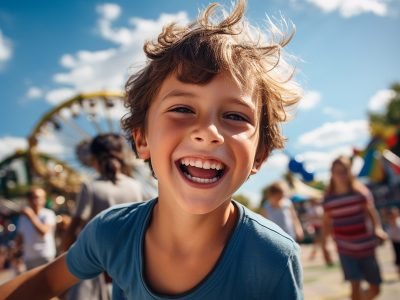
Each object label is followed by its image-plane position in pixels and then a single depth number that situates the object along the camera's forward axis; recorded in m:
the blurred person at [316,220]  10.59
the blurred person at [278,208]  5.64
